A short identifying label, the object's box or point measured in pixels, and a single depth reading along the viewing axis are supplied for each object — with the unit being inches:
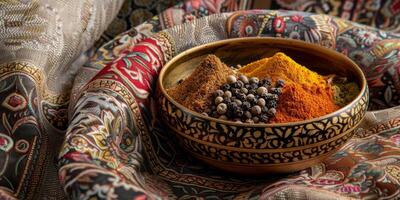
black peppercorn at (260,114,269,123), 26.4
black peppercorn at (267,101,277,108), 26.9
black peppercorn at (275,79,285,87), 27.9
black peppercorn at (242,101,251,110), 26.9
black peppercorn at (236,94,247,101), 27.3
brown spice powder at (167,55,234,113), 27.5
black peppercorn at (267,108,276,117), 26.5
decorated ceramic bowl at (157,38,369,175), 25.4
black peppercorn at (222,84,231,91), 28.1
